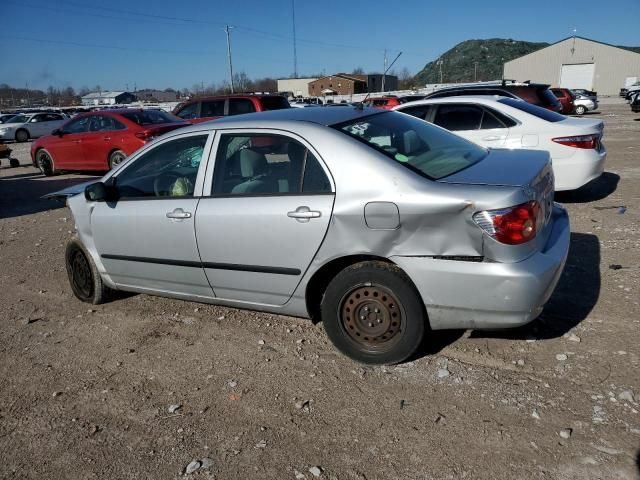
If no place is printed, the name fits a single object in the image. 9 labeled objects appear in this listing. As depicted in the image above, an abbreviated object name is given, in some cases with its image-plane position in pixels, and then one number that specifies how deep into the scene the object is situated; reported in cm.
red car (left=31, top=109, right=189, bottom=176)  1138
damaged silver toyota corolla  289
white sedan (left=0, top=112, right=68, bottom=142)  2717
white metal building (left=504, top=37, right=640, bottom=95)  6081
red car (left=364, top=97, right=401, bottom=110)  2256
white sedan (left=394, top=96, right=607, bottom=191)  679
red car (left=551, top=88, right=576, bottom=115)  2577
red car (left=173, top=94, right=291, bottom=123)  1235
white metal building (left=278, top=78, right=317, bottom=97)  9238
